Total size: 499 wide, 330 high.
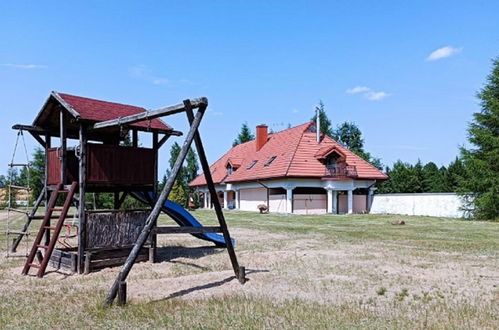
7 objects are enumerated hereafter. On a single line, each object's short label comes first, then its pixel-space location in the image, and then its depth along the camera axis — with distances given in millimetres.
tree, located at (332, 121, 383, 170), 66250
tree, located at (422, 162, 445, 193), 52528
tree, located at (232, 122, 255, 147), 67062
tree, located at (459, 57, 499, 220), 29453
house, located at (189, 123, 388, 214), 34156
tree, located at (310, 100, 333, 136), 63456
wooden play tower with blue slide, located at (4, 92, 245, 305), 8930
